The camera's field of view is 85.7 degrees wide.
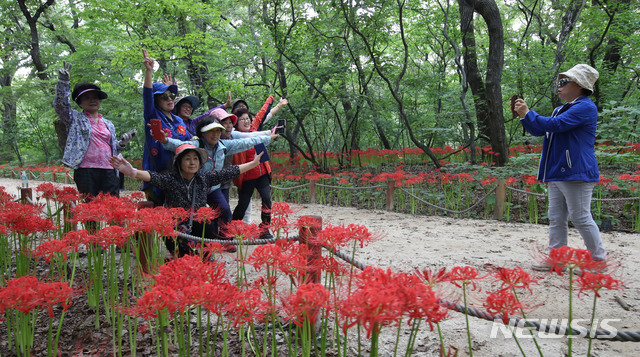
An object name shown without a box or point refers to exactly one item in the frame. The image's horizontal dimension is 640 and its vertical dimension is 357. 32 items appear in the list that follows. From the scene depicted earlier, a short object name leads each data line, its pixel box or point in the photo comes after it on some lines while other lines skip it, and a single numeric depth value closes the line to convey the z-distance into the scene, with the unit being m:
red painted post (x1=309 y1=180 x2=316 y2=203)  8.17
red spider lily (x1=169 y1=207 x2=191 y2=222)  2.08
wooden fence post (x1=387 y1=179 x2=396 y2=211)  6.91
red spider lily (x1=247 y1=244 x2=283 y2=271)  1.36
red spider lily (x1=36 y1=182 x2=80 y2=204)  2.90
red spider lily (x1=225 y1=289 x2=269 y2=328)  1.16
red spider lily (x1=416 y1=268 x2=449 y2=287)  1.13
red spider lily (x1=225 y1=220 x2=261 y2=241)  1.75
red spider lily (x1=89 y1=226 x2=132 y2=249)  1.80
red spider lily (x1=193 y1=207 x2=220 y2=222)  2.04
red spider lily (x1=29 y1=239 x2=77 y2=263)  1.72
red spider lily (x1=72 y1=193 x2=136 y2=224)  2.00
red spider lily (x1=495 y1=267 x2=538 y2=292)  1.16
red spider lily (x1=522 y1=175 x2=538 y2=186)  5.25
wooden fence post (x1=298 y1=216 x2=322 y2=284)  1.93
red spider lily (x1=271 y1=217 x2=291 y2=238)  1.88
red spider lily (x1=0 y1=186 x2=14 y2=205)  3.12
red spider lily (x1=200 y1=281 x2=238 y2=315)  1.06
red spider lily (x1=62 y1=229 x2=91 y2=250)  1.86
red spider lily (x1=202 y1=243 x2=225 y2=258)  1.78
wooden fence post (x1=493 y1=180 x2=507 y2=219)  5.77
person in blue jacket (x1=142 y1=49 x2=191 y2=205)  3.28
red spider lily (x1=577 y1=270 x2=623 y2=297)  1.06
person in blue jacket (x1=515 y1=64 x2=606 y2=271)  2.88
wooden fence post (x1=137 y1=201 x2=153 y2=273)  2.81
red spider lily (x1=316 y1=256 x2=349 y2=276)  1.52
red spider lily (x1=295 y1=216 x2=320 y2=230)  1.77
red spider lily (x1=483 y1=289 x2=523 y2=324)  1.12
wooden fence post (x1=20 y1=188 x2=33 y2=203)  4.53
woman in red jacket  4.21
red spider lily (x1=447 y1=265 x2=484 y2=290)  1.16
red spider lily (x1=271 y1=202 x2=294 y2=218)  1.96
